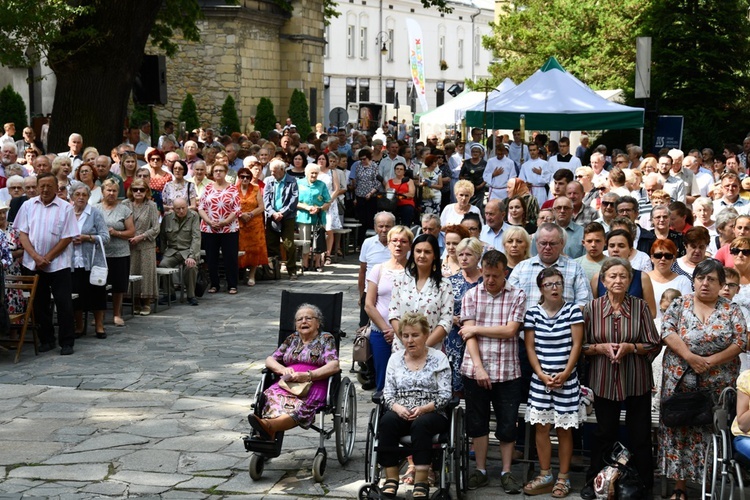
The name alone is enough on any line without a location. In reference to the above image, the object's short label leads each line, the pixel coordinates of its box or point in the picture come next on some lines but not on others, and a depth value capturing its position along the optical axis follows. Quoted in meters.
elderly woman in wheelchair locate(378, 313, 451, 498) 7.81
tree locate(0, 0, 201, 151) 18.08
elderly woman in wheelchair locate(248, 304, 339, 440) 8.45
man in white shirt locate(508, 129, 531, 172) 25.03
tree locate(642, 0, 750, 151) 29.80
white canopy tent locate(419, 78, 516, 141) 35.06
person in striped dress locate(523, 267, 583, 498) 8.08
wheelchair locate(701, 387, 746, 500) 7.21
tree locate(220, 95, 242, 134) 41.56
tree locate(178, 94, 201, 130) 40.94
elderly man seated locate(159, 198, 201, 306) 15.56
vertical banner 53.90
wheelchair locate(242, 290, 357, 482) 8.38
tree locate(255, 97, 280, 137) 42.41
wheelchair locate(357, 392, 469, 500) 7.69
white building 77.12
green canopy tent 20.83
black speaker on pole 20.45
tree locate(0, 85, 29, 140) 30.42
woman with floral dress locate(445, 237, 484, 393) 8.77
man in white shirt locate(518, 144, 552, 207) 19.69
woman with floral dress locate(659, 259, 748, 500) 7.84
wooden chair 12.17
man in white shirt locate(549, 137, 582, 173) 19.86
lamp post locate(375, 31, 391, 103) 78.88
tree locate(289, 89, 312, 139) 44.97
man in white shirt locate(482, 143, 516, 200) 20.42
